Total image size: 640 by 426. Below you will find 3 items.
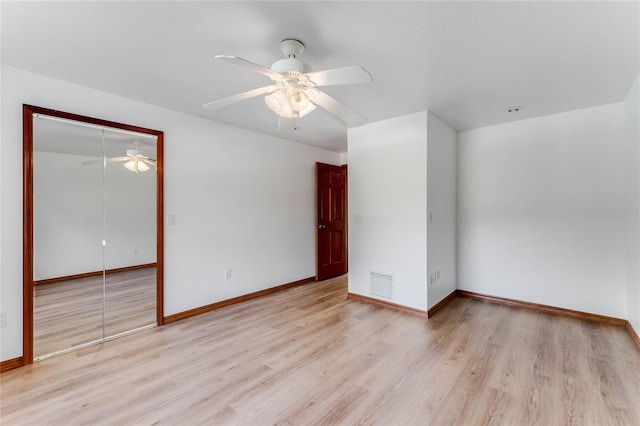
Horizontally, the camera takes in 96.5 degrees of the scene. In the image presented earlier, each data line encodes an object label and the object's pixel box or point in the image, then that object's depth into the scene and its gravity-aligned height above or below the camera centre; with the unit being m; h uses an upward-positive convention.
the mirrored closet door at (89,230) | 2.45 -0.16
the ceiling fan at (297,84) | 1.64 +0.81
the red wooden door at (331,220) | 5.10 -0.14
